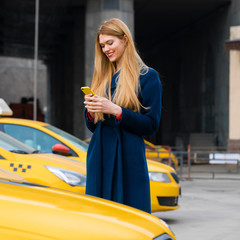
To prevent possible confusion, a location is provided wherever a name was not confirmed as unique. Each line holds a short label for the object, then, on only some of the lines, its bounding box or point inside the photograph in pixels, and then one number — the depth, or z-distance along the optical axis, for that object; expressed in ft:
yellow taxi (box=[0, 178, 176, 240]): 10.47
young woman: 14.24
